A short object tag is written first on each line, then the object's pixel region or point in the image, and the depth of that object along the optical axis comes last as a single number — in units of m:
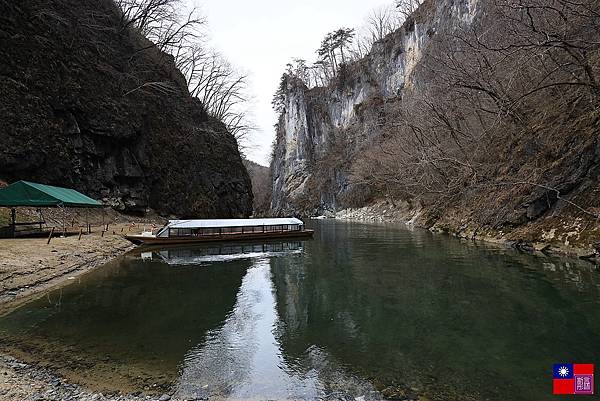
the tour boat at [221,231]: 26.58
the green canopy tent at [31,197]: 18.06
